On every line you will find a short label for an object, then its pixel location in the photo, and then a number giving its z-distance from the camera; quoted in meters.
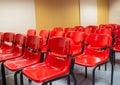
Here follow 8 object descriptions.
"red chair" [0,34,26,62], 1.75
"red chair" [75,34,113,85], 1.56
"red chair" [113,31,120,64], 2.17
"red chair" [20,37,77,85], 1.16
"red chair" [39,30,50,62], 2.50
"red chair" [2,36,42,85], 1.41
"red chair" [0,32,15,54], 2.05
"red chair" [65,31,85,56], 1.98
